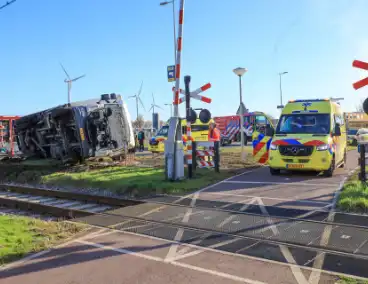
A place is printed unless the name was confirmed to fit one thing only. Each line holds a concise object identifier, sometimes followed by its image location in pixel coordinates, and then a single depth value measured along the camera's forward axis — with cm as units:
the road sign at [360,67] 806
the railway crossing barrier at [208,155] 1266
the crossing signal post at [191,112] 1178
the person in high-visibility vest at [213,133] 1512
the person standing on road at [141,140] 3172
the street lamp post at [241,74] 1706
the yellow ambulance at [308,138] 1155
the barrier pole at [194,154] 1219
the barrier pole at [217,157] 1255
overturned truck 1410
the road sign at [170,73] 1273
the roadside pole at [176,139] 1088
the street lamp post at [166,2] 2423
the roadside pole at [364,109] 805
